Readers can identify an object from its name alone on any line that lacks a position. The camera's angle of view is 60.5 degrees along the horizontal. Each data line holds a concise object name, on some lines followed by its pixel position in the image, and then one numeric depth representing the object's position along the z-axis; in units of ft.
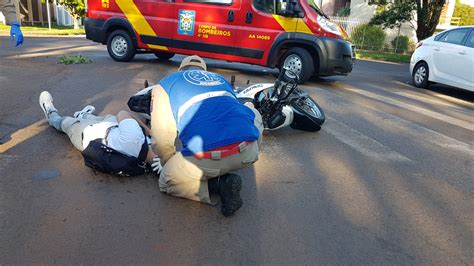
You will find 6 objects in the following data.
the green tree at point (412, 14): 67.40
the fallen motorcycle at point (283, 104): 16.90
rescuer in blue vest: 9.95
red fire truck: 29.01
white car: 30.40
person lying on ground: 11.66
